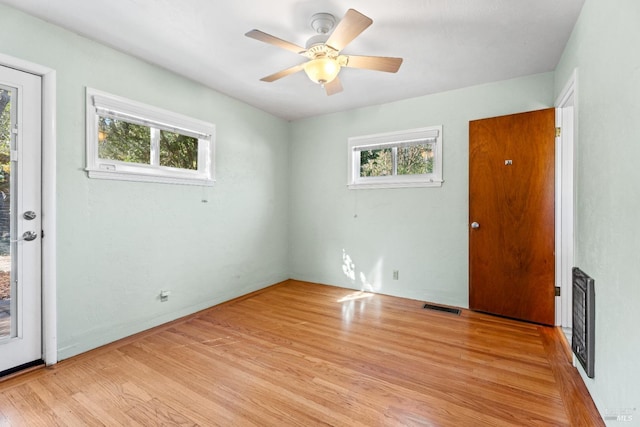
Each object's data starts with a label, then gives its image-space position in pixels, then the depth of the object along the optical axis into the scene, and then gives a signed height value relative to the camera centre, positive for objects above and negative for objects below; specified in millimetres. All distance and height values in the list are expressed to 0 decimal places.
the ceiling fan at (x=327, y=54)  1822 +1118
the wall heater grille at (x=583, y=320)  1667 -659
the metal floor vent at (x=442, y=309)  3075 -1055
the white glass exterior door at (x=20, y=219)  1903 -41
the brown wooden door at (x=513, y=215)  2689 -17
